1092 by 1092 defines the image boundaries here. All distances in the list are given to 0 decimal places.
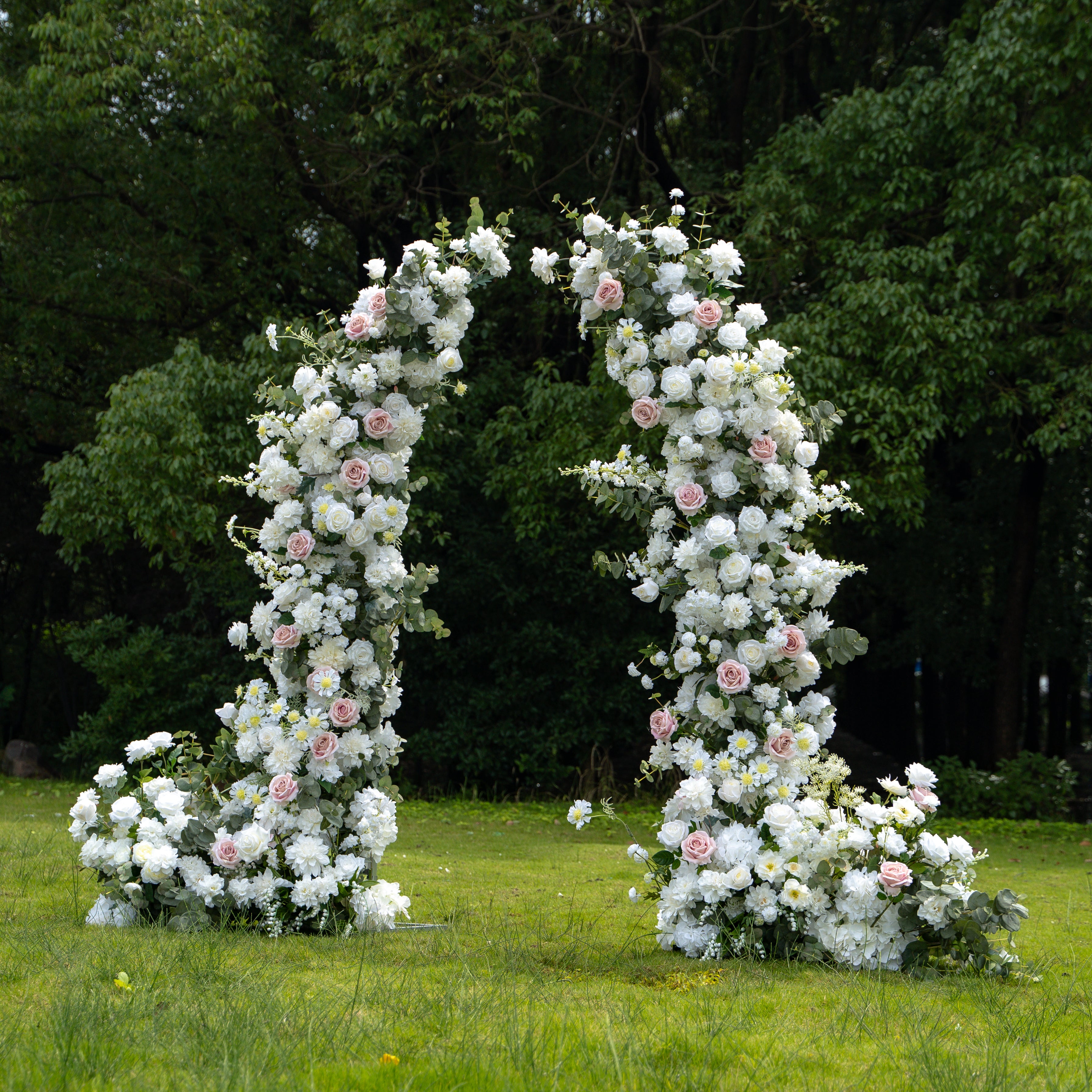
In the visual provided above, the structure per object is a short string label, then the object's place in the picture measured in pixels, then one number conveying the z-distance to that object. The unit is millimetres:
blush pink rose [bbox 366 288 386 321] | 5195
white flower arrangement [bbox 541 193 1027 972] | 4633
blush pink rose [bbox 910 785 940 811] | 4668
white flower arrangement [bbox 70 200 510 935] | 4980
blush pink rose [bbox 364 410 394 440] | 5184
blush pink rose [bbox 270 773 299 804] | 4926
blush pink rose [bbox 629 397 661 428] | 5129
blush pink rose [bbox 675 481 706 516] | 4973
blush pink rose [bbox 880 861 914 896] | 4469
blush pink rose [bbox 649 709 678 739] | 4996
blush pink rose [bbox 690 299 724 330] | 5020
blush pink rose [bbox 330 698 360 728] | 5023
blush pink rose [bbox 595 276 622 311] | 5145
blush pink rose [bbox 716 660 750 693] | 4801
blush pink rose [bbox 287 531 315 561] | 5066
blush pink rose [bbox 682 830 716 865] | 4730
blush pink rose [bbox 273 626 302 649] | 5078
